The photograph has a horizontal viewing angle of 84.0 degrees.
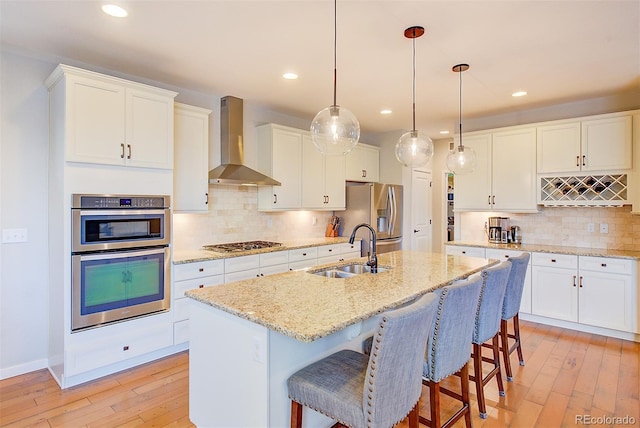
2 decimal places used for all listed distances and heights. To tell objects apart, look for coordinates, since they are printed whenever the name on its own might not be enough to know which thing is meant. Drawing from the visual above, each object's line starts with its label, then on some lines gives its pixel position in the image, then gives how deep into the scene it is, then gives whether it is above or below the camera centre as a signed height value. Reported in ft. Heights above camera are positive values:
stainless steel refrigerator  17.10 +0.09
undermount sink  8.89 -1.45
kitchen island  5.31 -1.93
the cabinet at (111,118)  8.80 +2.58
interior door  20.02 +0.27
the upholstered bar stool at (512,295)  9.06 -2.11
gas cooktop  12.66 -1.19
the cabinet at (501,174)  14.64 +1.74
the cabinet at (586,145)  12.60 +2.62
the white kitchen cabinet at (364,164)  18.02 +2.67
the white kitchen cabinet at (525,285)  13.87 -2.72
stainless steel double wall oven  8.93 -1.15
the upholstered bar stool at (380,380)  4.57 -2.44
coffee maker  15.79 -0.59
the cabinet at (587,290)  11.82 -2.66
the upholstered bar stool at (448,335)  6.09 -2.14
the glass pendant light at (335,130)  7.46 +1.81
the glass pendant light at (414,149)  9.64 +1.81
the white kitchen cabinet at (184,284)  10.76 -2.15
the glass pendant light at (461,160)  11.16 +1.73
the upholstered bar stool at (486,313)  7.56 -2.14
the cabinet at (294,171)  14.61 +1.91
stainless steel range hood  13.34 +2.73
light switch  9.30 -0.55
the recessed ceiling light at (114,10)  7.38 +4.33
